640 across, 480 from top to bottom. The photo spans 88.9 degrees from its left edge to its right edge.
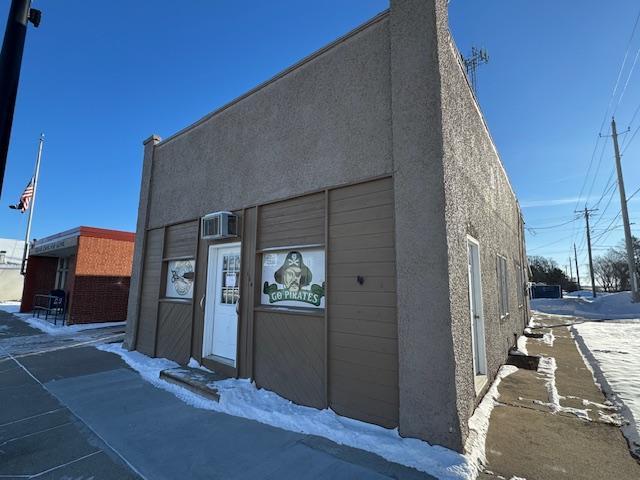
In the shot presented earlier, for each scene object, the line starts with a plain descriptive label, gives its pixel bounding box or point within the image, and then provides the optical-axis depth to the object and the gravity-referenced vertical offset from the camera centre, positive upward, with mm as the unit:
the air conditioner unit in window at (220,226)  5465 +983
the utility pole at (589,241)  31064 +4942
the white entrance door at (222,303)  5699 -346
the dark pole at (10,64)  2826 +1880
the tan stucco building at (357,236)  3365 +672
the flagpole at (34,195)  18006 +4732
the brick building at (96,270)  12312 +442
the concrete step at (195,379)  4699 -1513
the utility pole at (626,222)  18266 +3952
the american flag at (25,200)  16266 +4027
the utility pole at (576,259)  51531 +4928
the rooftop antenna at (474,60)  8094 +5660
